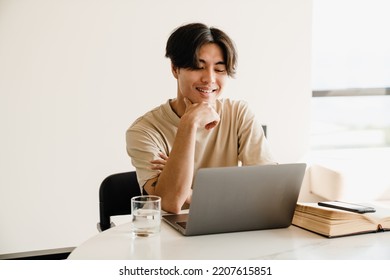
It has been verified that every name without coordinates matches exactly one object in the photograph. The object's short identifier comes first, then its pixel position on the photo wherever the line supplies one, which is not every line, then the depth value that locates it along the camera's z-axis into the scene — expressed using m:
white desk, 0.89
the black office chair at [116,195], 1.62
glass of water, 1.02
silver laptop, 0.98
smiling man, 1.49
